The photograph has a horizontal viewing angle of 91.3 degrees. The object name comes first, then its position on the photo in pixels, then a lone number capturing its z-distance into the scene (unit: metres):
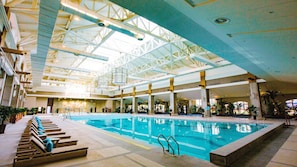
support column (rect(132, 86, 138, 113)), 24.93
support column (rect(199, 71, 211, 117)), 14.68
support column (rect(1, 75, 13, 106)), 7.92
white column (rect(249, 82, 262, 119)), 11.71
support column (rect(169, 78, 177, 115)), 18.23
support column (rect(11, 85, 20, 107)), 10.01
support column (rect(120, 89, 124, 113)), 27.86
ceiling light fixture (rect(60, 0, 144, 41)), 5.21
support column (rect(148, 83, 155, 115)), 21.66
